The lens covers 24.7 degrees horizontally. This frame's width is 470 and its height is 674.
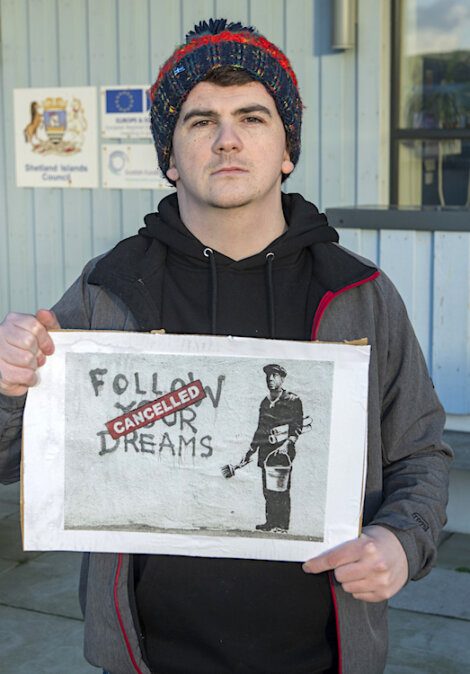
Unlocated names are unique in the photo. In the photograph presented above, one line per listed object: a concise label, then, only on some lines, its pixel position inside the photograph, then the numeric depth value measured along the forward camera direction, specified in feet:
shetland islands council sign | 23.99
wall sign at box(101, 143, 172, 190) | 23.26
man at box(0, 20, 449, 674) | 6.84
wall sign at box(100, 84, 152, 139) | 23.03
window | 20.70
